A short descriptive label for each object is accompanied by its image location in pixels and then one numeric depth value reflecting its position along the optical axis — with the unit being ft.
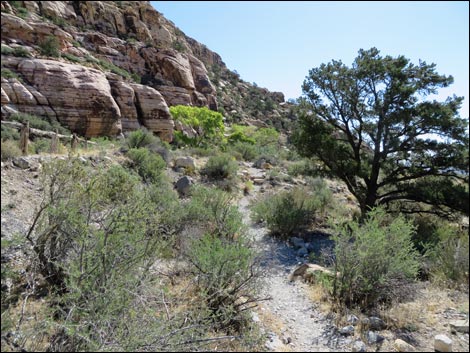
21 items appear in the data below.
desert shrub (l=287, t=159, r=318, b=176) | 29.89
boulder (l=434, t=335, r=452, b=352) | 9.34
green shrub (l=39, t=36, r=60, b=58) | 68.64
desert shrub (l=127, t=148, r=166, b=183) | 32.27
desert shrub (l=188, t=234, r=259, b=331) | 11.69
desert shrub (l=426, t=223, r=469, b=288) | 11.85
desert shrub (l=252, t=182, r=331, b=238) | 25.80
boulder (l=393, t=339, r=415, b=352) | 10.12
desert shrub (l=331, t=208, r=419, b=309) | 13.70
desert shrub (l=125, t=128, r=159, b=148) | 44.45
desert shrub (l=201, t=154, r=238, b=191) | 40.96
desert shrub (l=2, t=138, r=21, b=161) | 23.30
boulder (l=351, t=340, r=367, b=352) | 10.57
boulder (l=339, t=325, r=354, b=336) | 11.69
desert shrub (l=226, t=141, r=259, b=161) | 67.97
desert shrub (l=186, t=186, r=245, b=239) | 18.78
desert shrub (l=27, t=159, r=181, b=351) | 7.72
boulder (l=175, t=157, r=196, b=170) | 41.93
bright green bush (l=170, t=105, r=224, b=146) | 81.41
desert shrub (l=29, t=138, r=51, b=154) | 31.08
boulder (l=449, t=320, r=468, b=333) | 9.74
